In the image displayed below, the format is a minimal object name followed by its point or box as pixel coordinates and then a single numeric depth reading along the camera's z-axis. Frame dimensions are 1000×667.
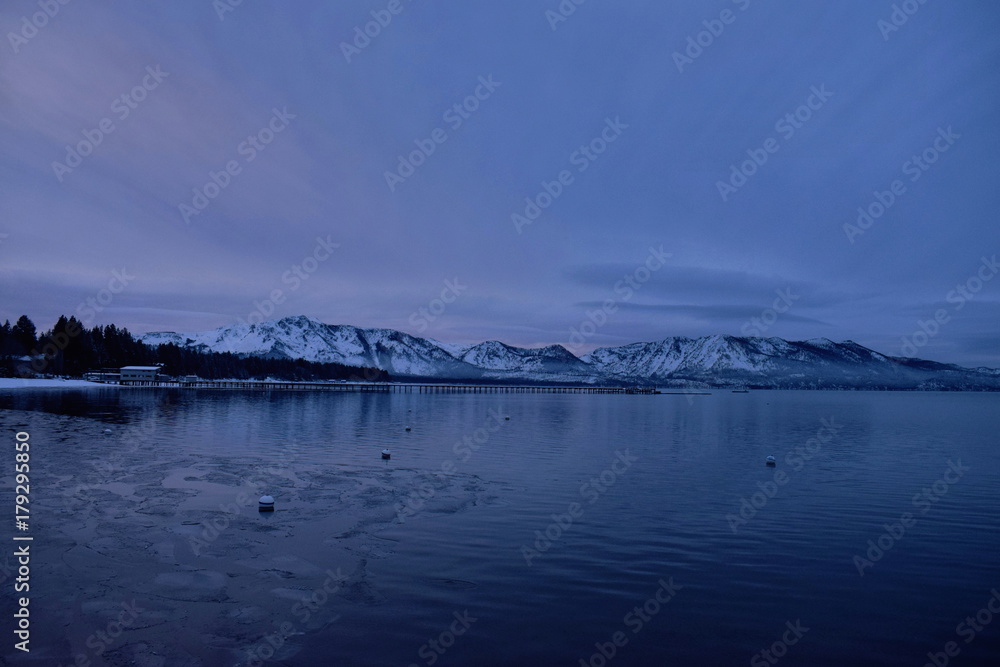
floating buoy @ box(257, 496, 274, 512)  20.48
